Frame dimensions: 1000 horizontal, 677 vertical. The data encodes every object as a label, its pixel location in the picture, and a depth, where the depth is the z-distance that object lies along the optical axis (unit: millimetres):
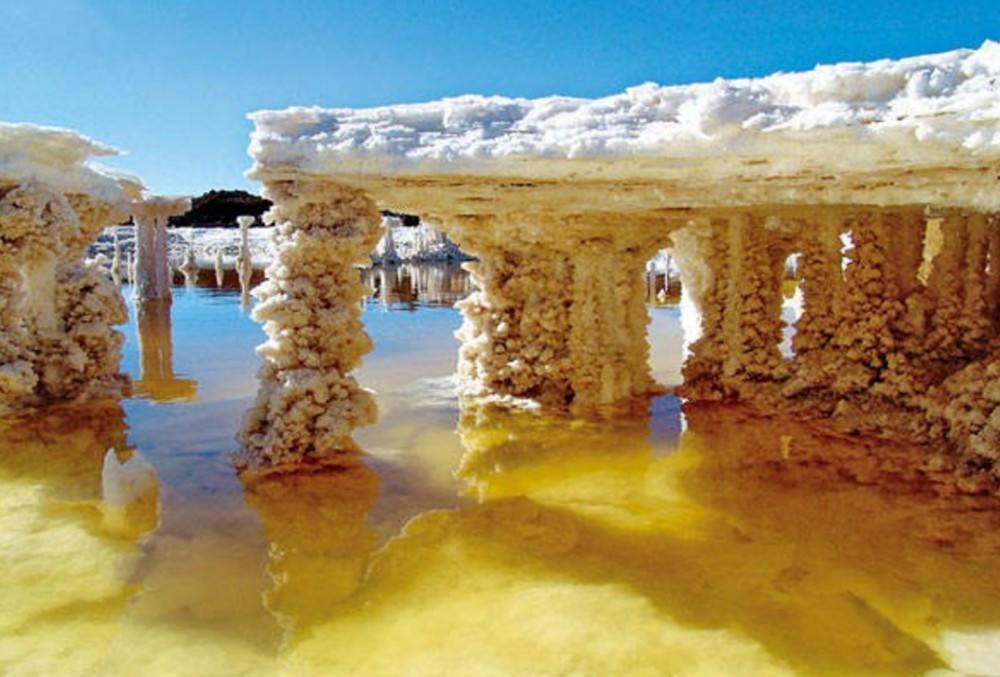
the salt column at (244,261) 26692
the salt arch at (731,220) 5109
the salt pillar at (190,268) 32750
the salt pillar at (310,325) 6980
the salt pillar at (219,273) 31797
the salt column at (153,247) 19625
